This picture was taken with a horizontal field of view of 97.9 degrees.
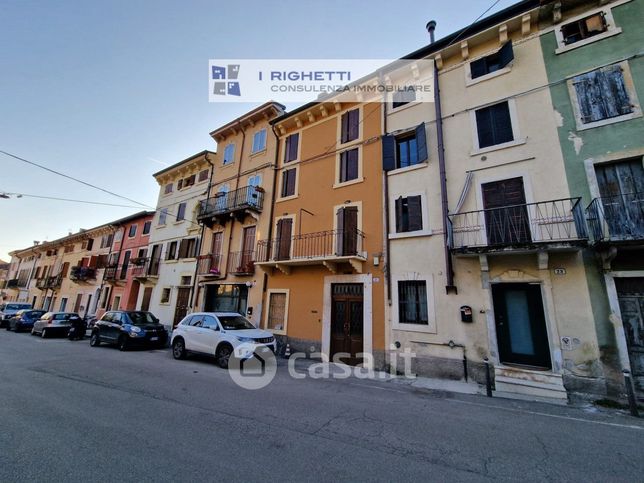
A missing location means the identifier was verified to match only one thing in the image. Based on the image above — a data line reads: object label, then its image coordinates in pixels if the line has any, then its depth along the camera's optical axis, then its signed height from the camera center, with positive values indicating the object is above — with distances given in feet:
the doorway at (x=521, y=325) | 25.57 -0.37
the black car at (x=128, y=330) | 41.50 -3.50
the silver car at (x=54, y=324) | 55.52 -3.78
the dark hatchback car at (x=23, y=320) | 65.31 -3.84
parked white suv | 29.86 -2.93
